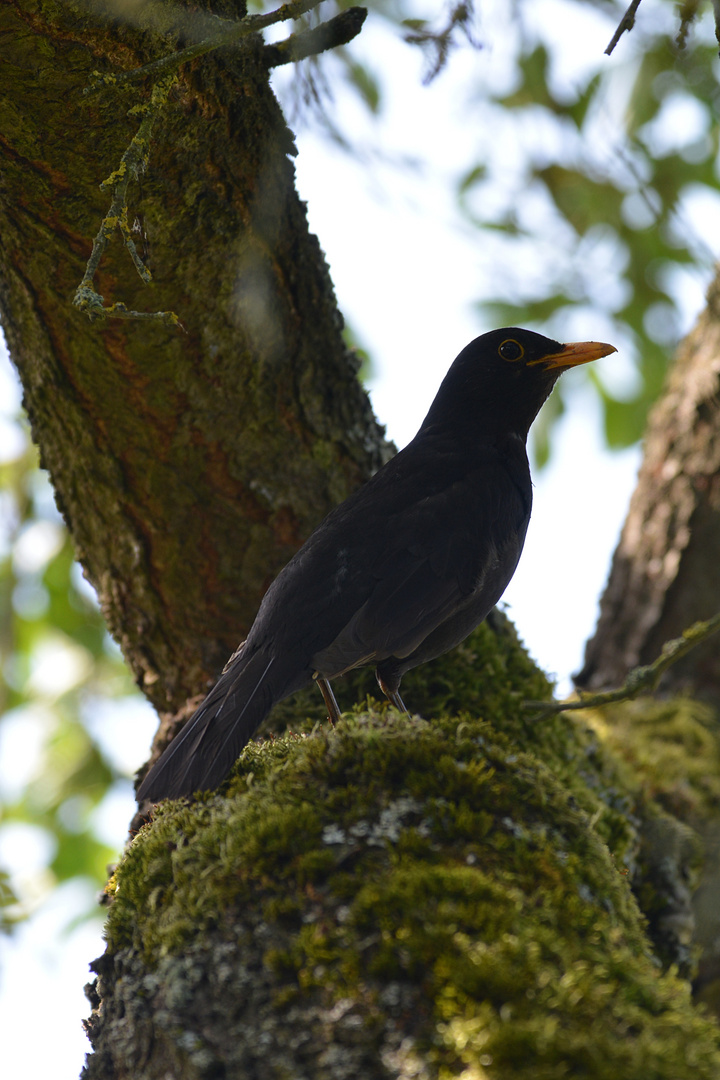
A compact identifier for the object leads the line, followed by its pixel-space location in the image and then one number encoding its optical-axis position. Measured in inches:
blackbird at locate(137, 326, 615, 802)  242.7
